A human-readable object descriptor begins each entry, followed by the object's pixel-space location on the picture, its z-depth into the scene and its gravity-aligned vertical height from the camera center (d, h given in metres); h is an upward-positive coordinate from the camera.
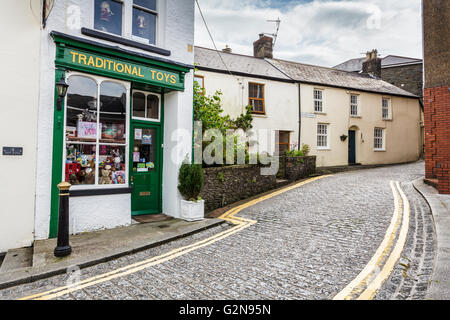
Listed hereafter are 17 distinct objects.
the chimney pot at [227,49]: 19.37 +8.22
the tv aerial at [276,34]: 20.14 +9.95
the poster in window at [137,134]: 7.49 +0.88
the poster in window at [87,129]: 6.25 +0.84
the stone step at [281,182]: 12.60 -0.64
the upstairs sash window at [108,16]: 6.58 +3.61
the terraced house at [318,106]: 16.15 +4.17
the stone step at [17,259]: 4.46 -1.60
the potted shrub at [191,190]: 7.22 -0.59
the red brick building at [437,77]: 9.41 +3.20
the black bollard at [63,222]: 4.77 -0.96
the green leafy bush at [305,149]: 17.35 +1.21
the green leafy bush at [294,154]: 14.59 +0.79
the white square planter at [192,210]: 7.18 -1.11
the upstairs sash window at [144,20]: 7.21 +3.84
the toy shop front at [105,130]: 5.93 +0.87
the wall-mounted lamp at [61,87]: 5.45 +1.54
